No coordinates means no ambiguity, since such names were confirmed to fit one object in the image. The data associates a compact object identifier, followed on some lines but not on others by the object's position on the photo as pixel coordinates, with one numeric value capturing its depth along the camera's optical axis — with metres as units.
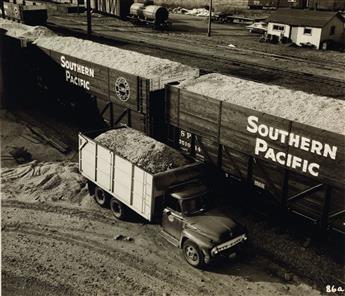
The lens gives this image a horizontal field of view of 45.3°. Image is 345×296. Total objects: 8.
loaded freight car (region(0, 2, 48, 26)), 42.59
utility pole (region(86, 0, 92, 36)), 38.61
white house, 38.62
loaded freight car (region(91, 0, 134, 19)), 52.81
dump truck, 12.23
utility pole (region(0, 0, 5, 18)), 46.01
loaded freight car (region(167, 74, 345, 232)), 12.73
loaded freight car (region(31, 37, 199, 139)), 18.14
